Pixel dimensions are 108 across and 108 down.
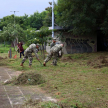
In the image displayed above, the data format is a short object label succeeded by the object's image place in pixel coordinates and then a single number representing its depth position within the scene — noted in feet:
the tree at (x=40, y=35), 54.78
